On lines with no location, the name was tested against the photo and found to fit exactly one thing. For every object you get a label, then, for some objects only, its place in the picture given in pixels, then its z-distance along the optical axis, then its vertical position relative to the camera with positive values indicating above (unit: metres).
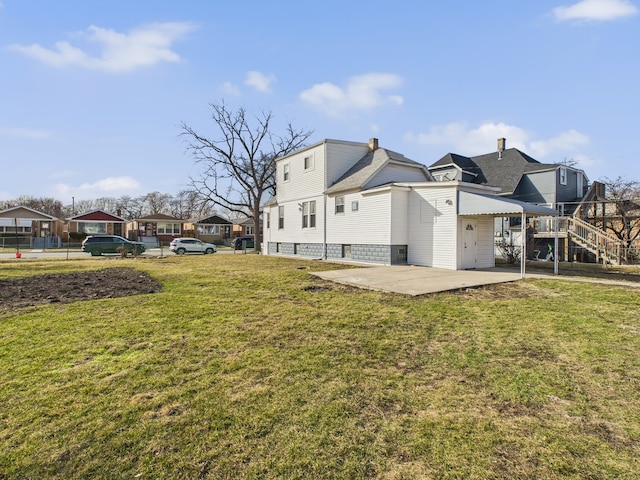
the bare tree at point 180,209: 71.81 +6.31
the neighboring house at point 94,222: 44.62 +2.14
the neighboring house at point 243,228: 54.50 +1.66
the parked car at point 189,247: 29.17 -0.72
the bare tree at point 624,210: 20.97 +1.79
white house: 13.70 +1.24
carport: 11.54 +1.08
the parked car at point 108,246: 26.92 -0.58
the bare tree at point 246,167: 35.47 +7.42
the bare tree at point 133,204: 73.69 +7.39
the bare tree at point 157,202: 72.94 +7.82
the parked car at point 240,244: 39.12 -0.64
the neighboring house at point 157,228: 46.84 +1.50
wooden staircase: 18.06 -0.21
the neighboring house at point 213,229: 49.47 +1.40
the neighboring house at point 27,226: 39.65 +1.51
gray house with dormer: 25.66 +5.04
